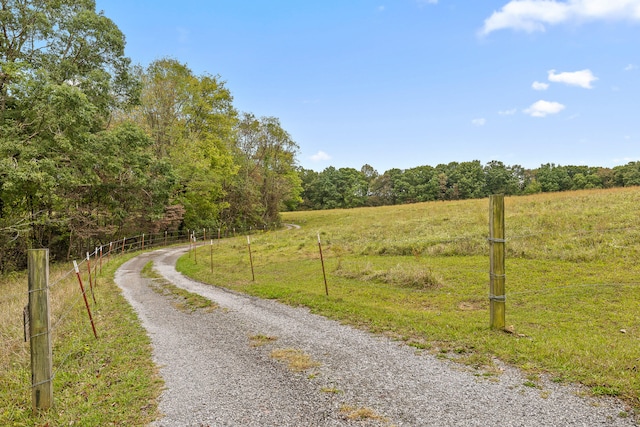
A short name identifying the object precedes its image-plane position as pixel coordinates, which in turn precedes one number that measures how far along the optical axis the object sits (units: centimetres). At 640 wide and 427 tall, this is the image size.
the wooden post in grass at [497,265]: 589
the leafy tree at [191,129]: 3080
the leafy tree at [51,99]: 1570
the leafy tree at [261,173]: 4322
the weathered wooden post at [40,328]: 388
